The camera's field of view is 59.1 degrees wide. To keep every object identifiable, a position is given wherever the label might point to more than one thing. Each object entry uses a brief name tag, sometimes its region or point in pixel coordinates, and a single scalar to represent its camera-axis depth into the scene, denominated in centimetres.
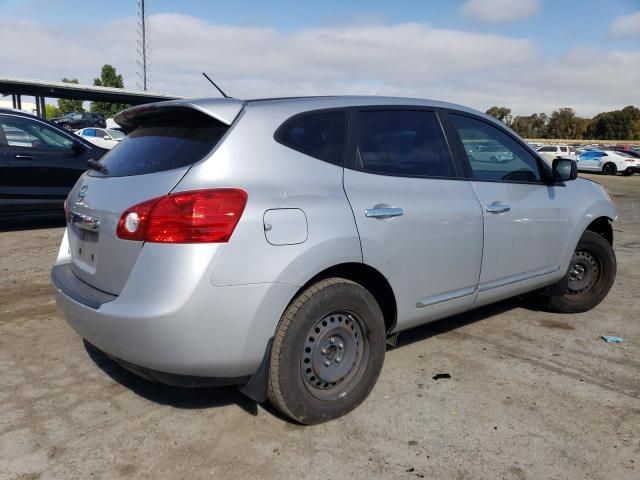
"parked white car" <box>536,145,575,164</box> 3503
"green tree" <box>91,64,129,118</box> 5769
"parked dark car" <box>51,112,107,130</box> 3829
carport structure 2991
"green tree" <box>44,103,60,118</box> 7335
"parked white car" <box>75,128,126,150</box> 2517
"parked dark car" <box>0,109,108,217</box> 762
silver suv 249
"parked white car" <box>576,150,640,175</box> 3064
